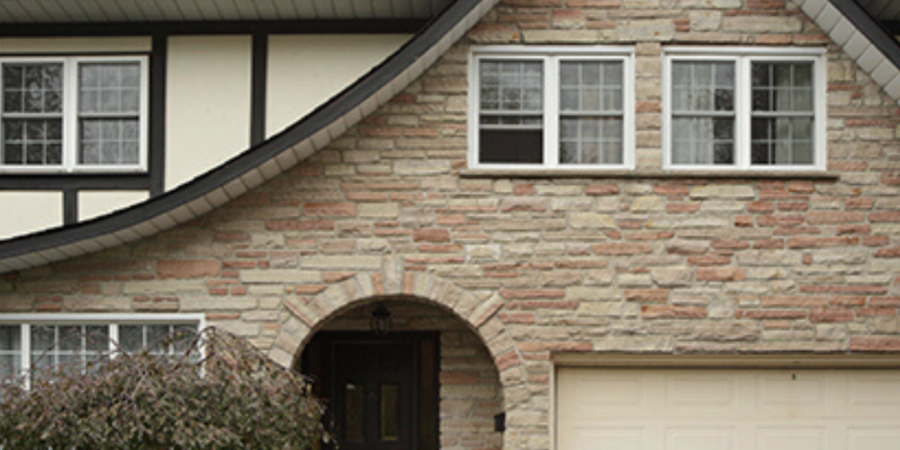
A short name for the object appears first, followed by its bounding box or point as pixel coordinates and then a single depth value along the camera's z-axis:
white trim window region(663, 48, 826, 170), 10.75
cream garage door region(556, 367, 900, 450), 10.89
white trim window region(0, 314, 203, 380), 10.59
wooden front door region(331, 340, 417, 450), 12.12
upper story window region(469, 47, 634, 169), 10.71
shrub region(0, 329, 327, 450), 8.16
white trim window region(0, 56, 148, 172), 11.62
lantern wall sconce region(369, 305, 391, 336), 11.50
